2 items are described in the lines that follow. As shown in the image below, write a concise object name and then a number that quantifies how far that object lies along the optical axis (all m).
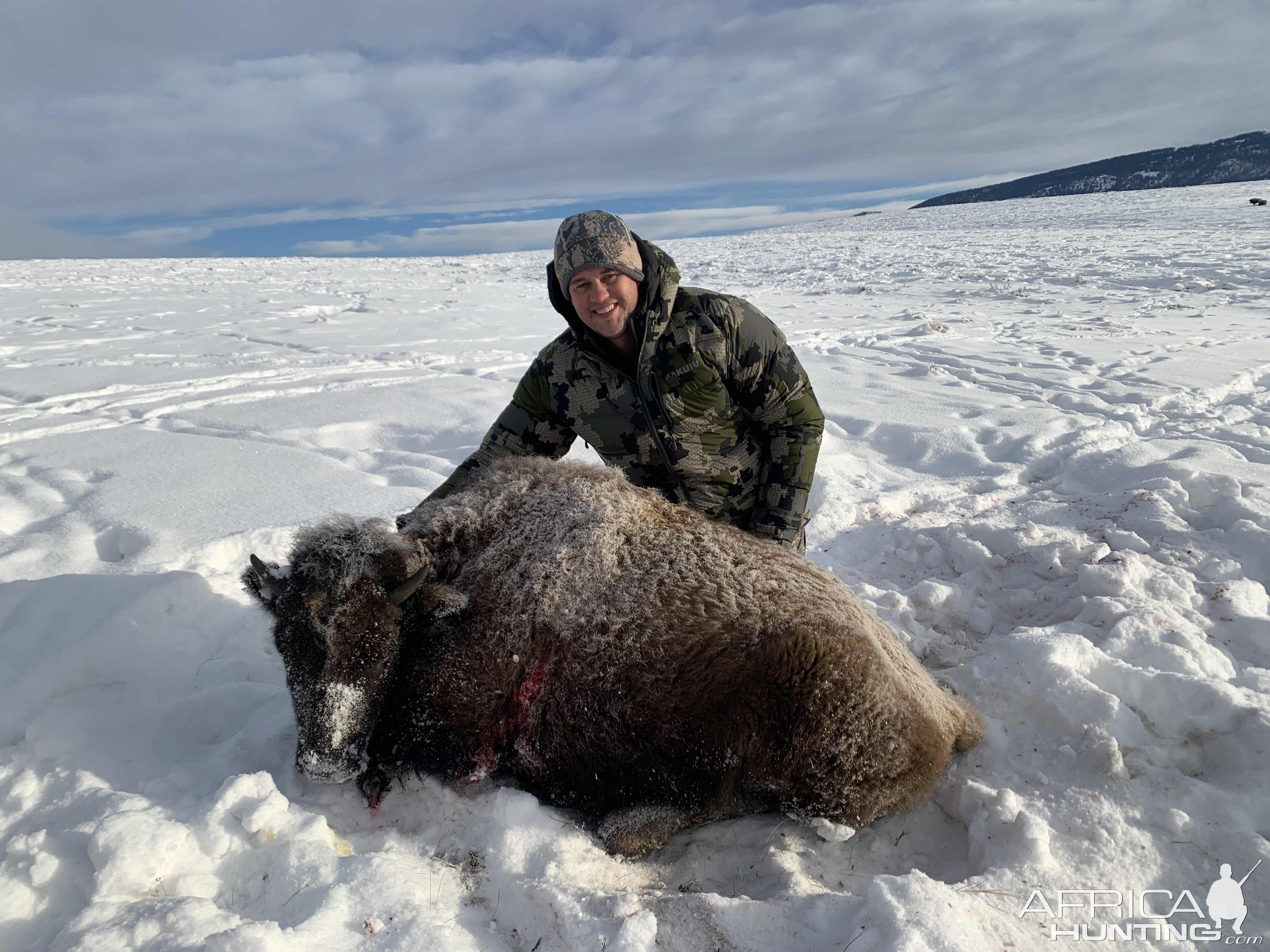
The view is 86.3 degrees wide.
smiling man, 3.45
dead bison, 2.55
